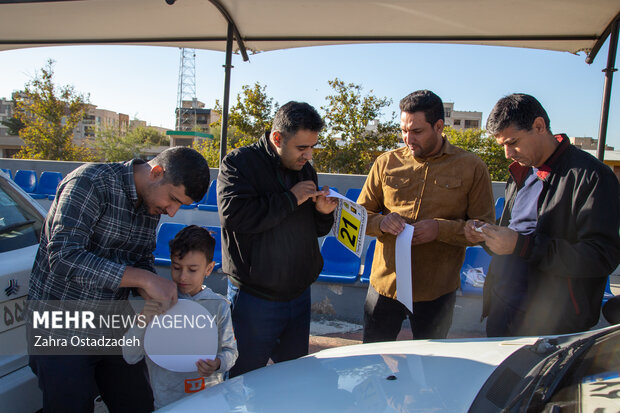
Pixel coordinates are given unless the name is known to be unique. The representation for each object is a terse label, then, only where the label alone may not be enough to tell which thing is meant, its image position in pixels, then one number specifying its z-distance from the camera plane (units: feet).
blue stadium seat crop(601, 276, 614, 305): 13.89
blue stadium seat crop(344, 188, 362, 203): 23.16
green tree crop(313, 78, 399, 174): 47.14
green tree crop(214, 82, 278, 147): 50.83
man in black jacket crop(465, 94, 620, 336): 6.42
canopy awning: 11.64
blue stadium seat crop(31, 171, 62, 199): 32.04
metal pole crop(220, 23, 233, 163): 14.35
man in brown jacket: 8.11
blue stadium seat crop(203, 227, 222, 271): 16.63
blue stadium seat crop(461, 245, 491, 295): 16.39
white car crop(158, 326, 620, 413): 4.22
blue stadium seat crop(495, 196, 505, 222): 22.01
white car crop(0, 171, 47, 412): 6.35
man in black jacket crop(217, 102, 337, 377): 7.07
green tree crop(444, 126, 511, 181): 52.65
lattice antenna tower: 236.02
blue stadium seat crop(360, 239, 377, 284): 15.20
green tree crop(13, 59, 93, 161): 64.54
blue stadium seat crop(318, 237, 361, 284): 16.61
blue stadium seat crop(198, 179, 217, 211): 26.27
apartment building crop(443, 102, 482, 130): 265.26
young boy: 6.27
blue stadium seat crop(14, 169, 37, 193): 32.78
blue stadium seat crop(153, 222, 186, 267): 18.37
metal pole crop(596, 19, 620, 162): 12.02
